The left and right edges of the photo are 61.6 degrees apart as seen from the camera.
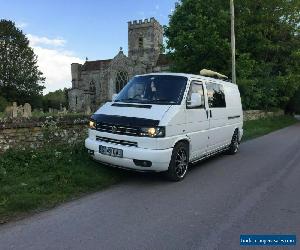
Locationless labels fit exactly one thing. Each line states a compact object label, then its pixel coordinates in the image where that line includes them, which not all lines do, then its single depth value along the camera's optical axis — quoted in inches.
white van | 191.7
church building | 1865.9
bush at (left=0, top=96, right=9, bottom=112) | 1201.4
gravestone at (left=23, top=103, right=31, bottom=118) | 376.2
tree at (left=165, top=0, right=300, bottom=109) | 703.1
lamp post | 551.9
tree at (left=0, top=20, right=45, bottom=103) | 1654.9
